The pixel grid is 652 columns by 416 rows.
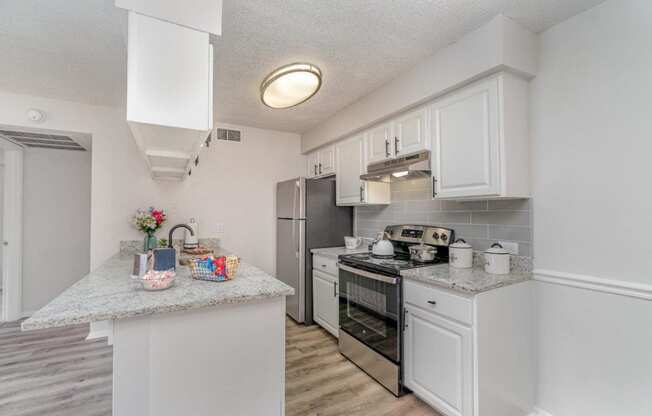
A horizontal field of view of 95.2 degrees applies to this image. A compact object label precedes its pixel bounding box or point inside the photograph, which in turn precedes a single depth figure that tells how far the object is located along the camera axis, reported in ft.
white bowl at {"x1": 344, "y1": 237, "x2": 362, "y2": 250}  10.82
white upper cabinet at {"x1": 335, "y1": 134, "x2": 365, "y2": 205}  10.00
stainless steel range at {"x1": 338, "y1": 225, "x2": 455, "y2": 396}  6.87
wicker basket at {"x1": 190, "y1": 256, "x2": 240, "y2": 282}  5.13
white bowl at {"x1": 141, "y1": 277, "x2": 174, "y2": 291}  4.42
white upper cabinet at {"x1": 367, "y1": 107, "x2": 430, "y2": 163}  7.58
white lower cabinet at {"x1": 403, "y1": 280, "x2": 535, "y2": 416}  5.42
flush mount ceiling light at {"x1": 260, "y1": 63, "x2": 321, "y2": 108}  6.24
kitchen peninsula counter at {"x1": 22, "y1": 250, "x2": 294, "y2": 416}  3.76
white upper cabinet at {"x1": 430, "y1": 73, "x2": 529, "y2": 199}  5.97
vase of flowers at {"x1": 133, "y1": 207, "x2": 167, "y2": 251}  9.89
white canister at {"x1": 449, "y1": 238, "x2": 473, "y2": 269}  7.02
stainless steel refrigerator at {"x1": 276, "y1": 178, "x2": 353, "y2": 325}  10.82
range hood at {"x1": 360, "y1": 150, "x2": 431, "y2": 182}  7.42
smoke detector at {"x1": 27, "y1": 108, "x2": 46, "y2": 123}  9.02
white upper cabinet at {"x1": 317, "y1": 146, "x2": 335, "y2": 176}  11.58
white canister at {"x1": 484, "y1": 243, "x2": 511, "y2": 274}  6.33
